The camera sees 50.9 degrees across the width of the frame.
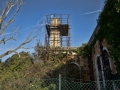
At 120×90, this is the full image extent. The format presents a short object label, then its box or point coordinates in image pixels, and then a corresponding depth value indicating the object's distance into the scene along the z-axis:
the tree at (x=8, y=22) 7.36
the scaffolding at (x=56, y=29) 15.45
